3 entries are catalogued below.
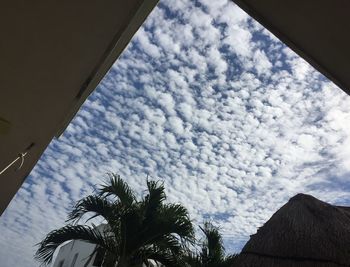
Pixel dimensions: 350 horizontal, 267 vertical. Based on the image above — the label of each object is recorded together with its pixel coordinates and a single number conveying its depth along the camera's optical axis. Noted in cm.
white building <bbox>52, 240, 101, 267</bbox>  2317
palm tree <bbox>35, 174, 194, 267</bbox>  788
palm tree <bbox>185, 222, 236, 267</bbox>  987
